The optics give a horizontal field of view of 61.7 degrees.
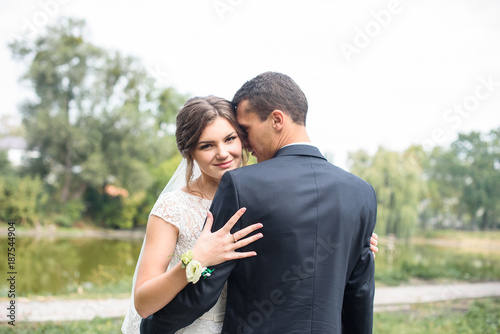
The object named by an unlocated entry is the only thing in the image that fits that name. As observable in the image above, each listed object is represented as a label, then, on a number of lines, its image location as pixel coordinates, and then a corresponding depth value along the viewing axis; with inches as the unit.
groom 61.0
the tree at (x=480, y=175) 902.4
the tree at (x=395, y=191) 632.4
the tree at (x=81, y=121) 882.1
